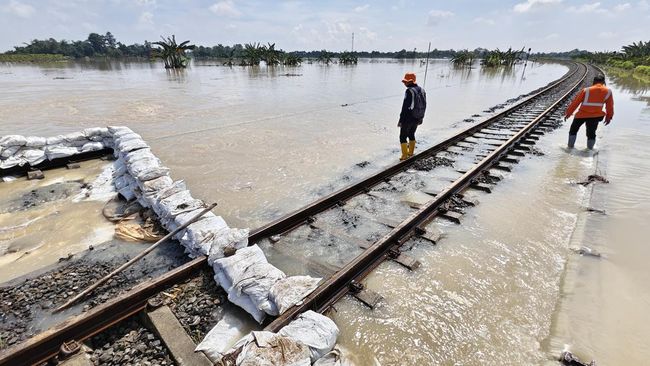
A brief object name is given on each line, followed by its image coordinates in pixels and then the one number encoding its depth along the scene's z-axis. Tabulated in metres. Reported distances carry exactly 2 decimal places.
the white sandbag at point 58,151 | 6.06
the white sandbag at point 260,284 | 2.60
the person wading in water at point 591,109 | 7.22
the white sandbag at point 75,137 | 6.39
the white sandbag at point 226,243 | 3.10
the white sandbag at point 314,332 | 2.17
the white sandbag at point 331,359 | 2.12
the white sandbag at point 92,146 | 6.59
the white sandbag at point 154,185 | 4.53
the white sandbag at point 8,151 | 5.70
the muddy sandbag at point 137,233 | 3.93
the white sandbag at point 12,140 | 5.64
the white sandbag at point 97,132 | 6.70
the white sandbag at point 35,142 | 5.91
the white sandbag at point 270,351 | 1.92
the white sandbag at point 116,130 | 6.51
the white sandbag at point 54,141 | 6.15
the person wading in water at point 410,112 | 6.51
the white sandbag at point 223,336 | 2.30
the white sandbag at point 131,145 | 5.74
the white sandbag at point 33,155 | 5.86
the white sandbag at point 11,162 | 5.61
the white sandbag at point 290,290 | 2.54
